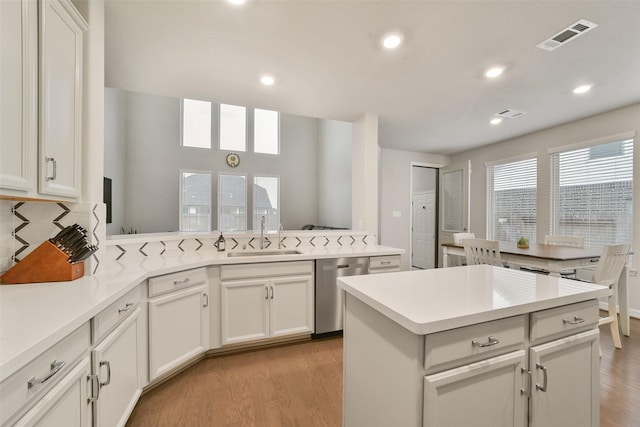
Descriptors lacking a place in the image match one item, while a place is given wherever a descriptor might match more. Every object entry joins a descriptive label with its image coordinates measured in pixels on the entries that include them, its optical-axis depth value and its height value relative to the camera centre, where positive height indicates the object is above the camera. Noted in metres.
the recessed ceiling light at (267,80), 2.47 +1.24
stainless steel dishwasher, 2.56 -0.78
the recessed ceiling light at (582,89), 2.68 +1.27
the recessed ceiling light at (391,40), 1.90 +1.25
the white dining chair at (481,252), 2.68 -0.42
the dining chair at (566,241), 3.12 -0.37
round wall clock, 7.24 +1.39
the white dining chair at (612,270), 2.33 -0.51
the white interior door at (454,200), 5.00 +0.25
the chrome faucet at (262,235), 2.87 -0.26
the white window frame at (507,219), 4.17 +0.01
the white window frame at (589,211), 3.17 +0.18
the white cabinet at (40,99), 1.07 +0.51
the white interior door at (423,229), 5.79 -0.39
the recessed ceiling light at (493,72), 2.35 +1.26
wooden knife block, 1.31 -0.29
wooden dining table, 2.43 -0.45
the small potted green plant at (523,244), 3.18 -0.37
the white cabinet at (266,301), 2.27 -0.80
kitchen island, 0.86 -0.52
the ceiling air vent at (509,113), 3.31 +1.26
